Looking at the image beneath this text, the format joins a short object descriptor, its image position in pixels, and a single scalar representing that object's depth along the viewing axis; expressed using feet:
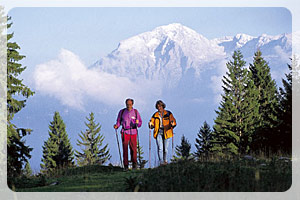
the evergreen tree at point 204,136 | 217.77
